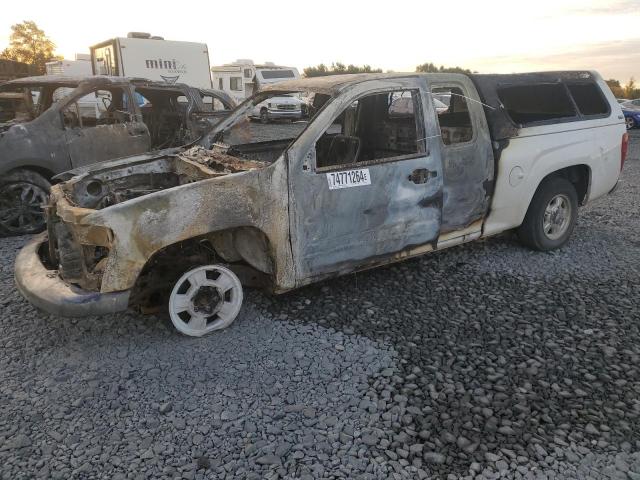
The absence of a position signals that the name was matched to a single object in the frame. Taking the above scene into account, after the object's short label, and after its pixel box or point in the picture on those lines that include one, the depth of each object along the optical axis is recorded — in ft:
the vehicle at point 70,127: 18.80
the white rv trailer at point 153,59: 49.88
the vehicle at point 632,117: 63.16
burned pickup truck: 10.65
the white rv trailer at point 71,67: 61.93
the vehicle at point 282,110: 67.46
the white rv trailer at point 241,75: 76.69
